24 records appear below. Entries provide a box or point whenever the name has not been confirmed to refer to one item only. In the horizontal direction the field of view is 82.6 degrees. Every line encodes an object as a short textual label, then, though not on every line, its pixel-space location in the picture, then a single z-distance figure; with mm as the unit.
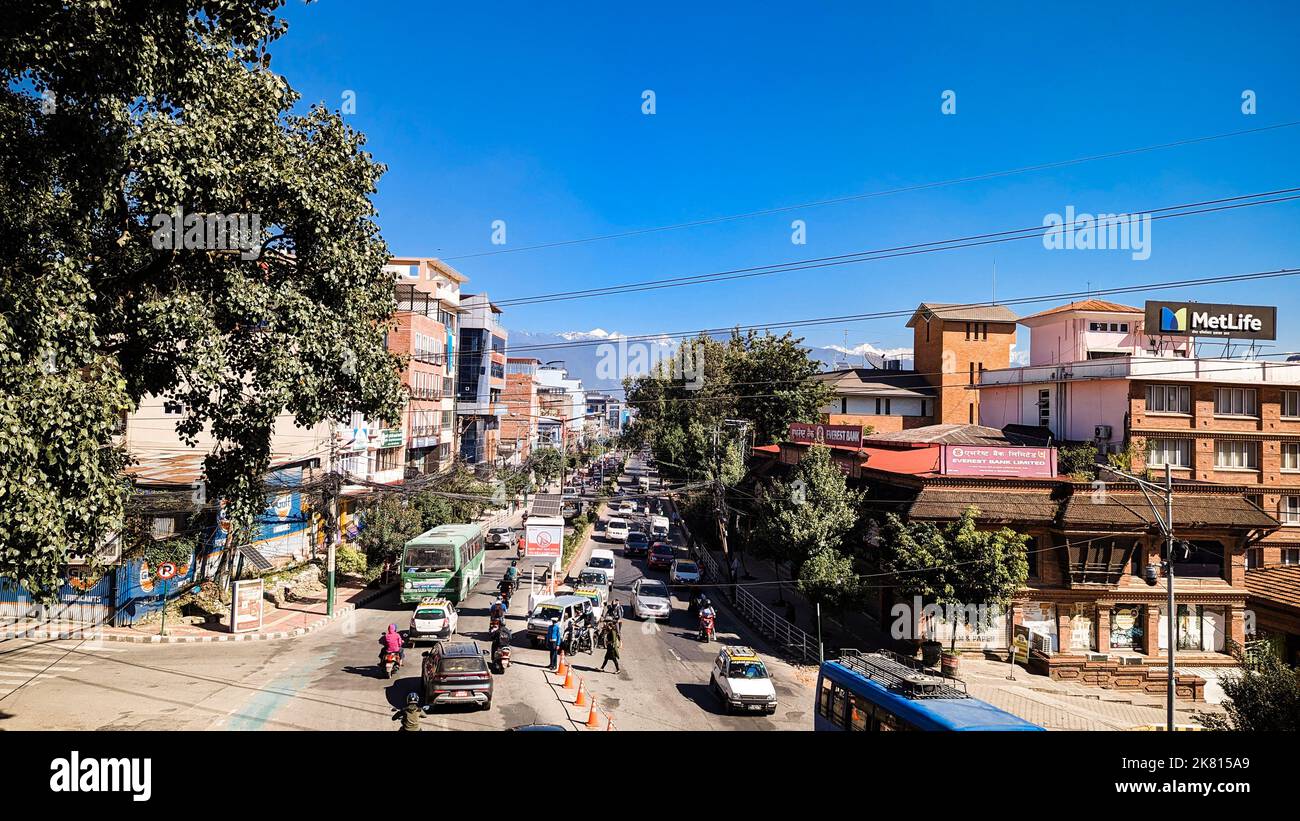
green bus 29641
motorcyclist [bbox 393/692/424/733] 13646
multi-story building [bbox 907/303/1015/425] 58719
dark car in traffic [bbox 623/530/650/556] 47875
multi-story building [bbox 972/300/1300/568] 34594
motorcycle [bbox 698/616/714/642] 28219
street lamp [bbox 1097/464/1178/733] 16734
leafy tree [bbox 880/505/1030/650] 23562
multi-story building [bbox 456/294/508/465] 71212
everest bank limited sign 27000
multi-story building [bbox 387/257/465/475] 50750
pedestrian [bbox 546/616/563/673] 22578
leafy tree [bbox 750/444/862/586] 27484
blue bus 12141
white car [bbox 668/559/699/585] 36562
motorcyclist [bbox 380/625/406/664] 20500
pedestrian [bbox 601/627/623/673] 22859
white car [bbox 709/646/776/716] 19359
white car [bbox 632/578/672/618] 30812
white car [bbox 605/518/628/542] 52562
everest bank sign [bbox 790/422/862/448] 34406
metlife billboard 37875
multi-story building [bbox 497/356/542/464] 97344
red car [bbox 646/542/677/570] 42062
